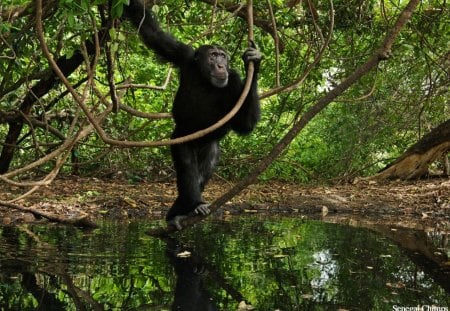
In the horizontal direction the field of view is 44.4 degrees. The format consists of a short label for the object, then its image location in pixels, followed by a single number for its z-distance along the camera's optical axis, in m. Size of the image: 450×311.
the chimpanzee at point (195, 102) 5.20
